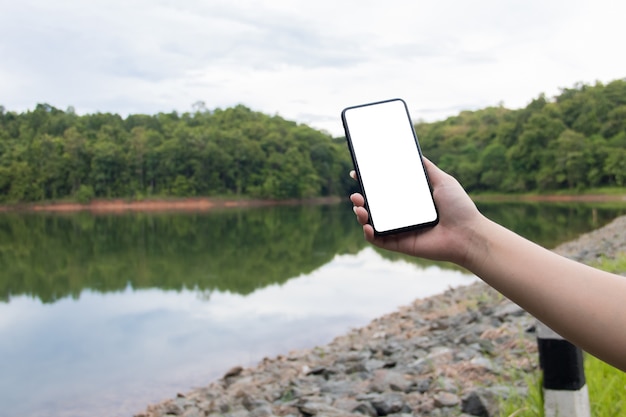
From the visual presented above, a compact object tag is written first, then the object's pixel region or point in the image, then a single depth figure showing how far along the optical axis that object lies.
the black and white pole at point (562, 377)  1.83
